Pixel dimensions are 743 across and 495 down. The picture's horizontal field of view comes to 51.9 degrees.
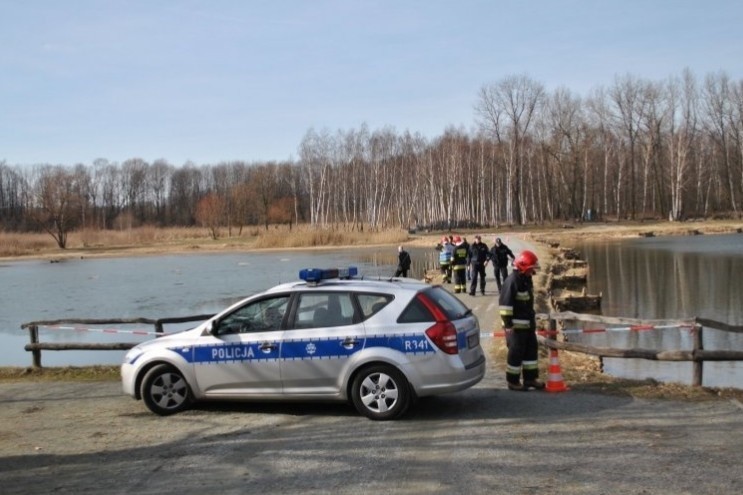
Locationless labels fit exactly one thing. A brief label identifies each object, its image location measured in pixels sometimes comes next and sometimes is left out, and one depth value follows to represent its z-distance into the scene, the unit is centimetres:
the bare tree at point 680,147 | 8325
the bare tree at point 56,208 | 9506
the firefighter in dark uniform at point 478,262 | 2420
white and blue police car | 852
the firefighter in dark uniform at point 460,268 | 2491
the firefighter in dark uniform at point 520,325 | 1006
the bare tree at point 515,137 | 9219
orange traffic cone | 1004
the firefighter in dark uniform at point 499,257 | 2420
